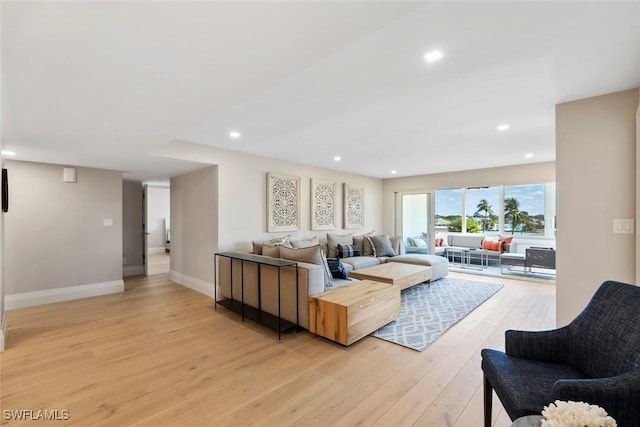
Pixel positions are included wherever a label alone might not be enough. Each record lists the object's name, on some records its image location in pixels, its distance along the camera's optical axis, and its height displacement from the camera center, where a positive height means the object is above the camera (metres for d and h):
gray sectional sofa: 3.08 -0.85
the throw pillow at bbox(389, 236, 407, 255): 6.43 -0.76
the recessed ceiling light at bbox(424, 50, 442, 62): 1.86 +1.06
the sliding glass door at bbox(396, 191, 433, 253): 7.32 -0.20
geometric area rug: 3.00 -1.33
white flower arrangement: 0.75 -0.57
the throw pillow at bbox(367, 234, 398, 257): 6.06 -0.74
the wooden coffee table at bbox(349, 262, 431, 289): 4.18 -0.97
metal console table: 3.08 -1.22
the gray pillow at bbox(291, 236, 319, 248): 4.91 -0.53
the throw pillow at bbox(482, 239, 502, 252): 6.56 -0.80
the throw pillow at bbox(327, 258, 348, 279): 3.89 -0.80
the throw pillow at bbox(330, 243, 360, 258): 5.63 -0.78
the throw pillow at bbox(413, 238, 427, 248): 7.34 -0.81
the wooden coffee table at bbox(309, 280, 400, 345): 2.74 -1.03
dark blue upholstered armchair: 1.09 -0.75
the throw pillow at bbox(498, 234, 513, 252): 6.57 -0.68
